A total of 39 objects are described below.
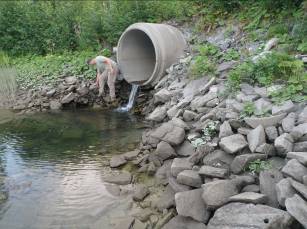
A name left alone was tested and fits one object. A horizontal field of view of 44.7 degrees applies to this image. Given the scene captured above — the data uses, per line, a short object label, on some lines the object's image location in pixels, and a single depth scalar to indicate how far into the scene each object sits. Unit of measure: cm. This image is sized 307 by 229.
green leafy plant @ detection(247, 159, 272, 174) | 405
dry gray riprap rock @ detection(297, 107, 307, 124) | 434
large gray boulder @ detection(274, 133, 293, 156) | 405
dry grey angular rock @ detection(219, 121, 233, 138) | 481
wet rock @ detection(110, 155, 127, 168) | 557
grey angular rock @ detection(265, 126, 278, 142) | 435
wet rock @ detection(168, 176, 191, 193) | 438
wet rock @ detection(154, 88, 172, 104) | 731
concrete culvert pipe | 854
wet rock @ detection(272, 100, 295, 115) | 466
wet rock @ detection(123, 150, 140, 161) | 575
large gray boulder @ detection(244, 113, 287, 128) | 456
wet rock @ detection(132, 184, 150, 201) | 460
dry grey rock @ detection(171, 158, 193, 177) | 465
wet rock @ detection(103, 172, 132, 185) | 509
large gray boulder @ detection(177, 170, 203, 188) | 429
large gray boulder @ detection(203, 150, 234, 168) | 443
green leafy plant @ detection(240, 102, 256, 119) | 492
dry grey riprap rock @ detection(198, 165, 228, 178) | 415
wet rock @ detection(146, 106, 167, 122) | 684
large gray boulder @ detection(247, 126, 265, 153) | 430
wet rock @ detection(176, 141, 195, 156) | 514
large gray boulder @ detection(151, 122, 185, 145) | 532
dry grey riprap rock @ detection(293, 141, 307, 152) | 396
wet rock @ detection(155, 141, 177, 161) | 527
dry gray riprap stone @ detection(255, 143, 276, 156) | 420
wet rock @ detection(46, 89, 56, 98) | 977
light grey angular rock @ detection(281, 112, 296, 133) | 431
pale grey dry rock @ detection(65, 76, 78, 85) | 983
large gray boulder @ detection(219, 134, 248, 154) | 438
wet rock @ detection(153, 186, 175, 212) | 428
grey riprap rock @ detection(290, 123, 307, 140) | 411
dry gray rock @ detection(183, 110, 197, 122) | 586
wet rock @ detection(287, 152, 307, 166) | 366
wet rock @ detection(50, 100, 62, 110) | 947
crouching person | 919
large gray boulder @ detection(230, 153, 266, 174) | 415
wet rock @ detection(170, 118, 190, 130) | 558
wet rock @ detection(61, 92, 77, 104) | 941
